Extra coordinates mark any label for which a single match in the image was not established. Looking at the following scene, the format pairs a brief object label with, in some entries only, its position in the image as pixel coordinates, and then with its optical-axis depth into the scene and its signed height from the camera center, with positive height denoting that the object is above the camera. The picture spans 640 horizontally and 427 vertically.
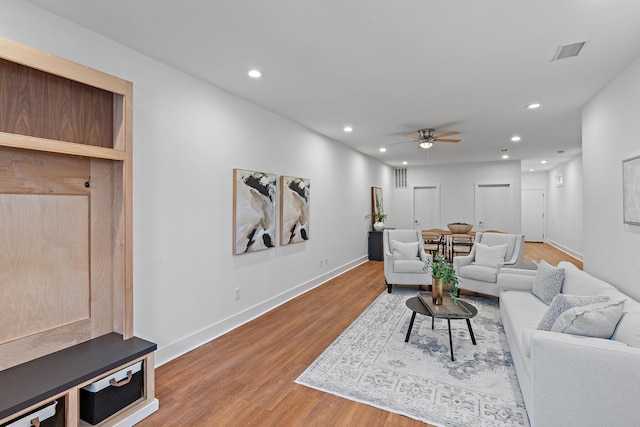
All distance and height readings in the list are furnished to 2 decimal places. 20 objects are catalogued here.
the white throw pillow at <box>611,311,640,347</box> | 1.79 -0.70
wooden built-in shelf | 1.79 -0.15
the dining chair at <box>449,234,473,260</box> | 6.70 -0.68
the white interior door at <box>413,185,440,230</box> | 9.43 +0.12
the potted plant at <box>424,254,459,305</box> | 3.15 -0.69
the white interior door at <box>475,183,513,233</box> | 8.59 +0.11
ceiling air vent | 2.40 +1.27
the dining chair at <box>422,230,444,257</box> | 6.64 -0.73
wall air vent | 9.84 +1.05
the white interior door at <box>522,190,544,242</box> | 10.88 -0.15
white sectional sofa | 1.67 -0.93
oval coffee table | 2.92 -0.97
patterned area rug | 2.17 -1.36
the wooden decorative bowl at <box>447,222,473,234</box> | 6.92 -0.38
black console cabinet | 7.71 -0.87
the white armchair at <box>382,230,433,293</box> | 4.93 -0.78
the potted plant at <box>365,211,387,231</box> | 7.88 -0.23
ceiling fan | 5.03 +1.18
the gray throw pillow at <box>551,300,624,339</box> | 1.92 -0.68
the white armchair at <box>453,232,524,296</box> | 4.50 -0.78
